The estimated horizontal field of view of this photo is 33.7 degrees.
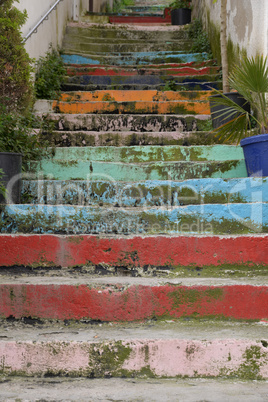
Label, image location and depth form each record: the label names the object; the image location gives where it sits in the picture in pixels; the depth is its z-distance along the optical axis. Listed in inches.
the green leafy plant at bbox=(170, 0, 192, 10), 378.6
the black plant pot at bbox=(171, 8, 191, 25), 378.6
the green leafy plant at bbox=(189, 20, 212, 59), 264.6
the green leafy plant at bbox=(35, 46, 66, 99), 193.0
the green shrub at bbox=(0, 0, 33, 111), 115.0
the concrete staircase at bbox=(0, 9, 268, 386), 65.7
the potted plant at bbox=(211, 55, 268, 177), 108.8
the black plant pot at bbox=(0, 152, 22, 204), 107.5
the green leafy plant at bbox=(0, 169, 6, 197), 99.1
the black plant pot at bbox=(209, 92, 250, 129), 149.4
